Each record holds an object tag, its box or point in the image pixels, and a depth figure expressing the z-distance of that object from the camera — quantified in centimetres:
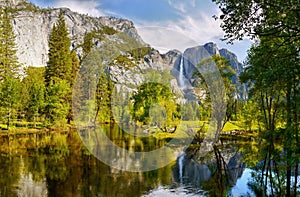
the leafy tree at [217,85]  2233
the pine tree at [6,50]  4028
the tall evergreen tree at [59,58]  4275
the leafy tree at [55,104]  3453
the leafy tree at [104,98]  4334
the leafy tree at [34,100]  3344
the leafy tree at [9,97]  3038
